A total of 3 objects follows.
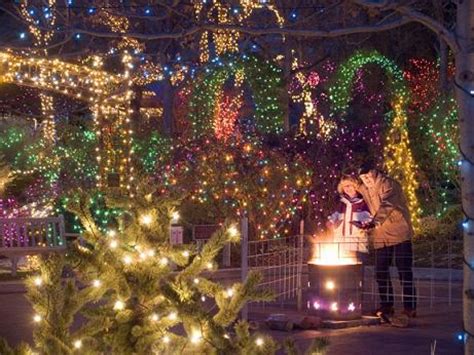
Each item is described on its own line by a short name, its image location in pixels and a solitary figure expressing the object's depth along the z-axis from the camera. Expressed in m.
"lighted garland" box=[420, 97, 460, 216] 19.55
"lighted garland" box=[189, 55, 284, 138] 20.73
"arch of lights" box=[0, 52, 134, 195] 18.34
